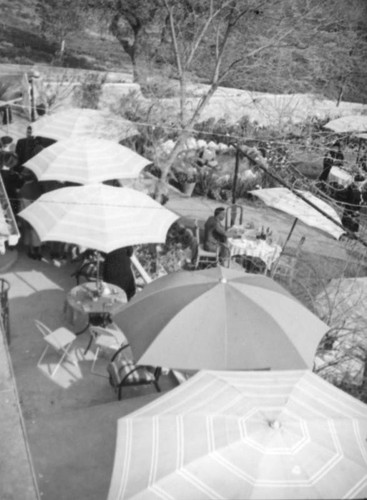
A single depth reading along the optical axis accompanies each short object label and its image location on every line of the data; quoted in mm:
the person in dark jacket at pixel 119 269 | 7723
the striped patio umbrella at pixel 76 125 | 10664
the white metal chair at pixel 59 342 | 6484
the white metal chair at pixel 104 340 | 6770
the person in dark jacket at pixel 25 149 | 10766
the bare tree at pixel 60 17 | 20559
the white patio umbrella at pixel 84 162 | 8812
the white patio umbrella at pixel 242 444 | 3555
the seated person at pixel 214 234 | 9461
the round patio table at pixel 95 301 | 7242
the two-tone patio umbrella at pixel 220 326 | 5055
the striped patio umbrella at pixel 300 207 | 9719
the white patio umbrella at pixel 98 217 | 7117
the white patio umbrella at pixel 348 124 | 16031
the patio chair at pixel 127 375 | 6102
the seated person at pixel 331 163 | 14188
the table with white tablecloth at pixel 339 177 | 14523
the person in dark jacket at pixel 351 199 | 12227
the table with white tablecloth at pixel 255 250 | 9595
